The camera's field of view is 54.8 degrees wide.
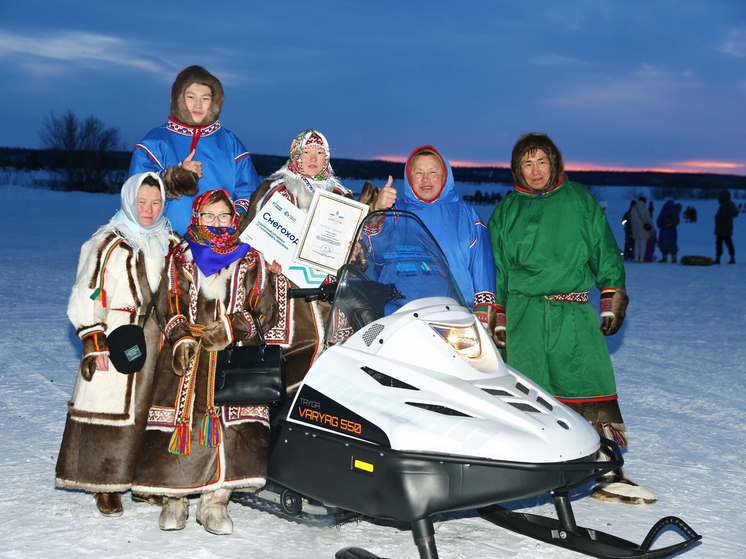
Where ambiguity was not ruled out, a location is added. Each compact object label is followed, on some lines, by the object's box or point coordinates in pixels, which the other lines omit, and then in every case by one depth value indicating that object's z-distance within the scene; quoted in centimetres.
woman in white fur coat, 336
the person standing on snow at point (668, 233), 1731
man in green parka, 386
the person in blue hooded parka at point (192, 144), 393
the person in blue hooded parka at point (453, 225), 368
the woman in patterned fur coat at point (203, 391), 321
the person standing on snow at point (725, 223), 1672
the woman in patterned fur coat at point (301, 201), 368
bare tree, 4175
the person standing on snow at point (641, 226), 1722
